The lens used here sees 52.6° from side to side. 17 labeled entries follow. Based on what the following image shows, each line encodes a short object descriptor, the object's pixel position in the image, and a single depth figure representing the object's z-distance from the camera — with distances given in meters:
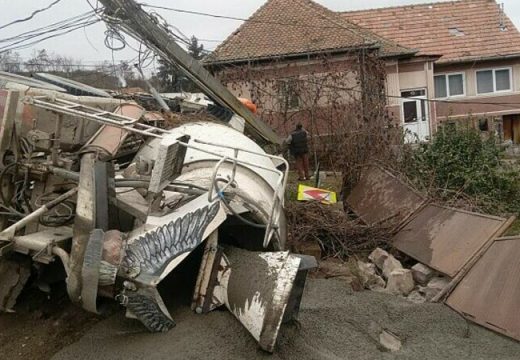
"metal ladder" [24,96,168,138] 4.30
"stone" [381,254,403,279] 6.32
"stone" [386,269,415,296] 5.80
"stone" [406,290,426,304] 5.43
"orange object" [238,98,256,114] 10.62
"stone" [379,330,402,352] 4.27
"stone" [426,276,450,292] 5.68
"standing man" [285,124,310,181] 12.30
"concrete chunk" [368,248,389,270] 6.68
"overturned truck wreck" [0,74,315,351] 3.73
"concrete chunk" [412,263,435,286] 5.98
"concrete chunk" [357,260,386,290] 6.00
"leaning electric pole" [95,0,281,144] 8.99
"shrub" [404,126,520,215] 9.09
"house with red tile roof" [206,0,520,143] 17.58
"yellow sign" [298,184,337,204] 8.08
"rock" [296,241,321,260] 6.98
